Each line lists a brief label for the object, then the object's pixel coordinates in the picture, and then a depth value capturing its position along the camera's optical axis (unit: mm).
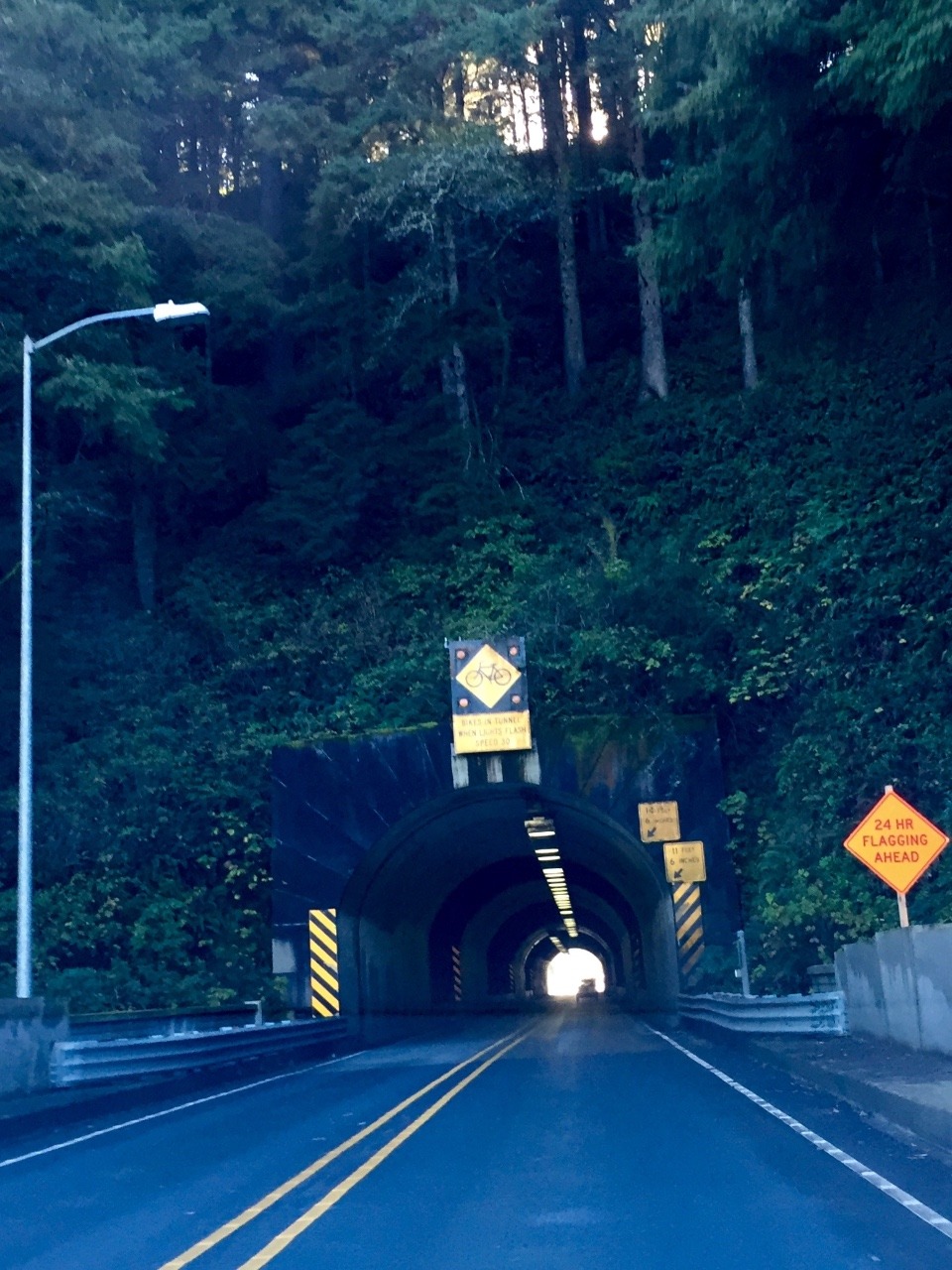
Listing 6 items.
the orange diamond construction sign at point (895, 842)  17734
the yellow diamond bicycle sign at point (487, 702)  30781
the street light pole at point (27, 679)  18172
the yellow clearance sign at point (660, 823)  31188
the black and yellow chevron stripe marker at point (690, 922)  30797
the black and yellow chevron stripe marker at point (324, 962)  30656
